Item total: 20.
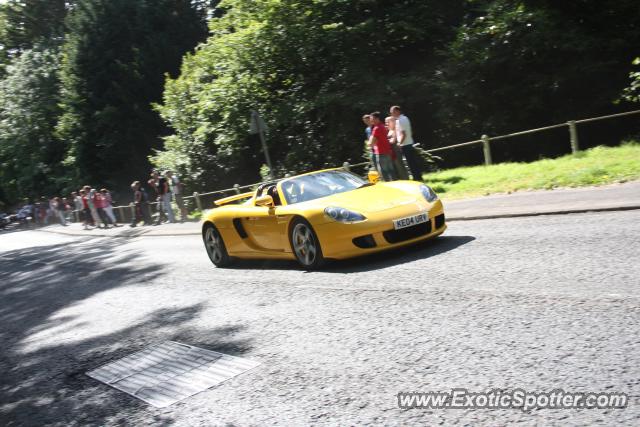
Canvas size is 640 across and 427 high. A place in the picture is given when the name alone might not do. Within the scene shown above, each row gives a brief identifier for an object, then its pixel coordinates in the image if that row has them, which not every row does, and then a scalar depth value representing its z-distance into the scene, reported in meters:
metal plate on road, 4.70
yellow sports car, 7.50
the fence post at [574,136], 13.93
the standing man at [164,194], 24.58
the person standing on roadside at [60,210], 41.00
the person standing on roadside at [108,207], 31.25
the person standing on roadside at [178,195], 24.73
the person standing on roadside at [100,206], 31.30
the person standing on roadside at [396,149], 13.76
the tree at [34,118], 48.06
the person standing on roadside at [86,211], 32.67
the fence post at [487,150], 15.45
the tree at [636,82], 12.31
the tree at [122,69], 38.47
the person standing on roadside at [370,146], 13.49
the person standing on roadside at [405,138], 13.45
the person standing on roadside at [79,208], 36.23
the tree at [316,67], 21.22
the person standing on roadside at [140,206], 27.58
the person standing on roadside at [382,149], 13.22
